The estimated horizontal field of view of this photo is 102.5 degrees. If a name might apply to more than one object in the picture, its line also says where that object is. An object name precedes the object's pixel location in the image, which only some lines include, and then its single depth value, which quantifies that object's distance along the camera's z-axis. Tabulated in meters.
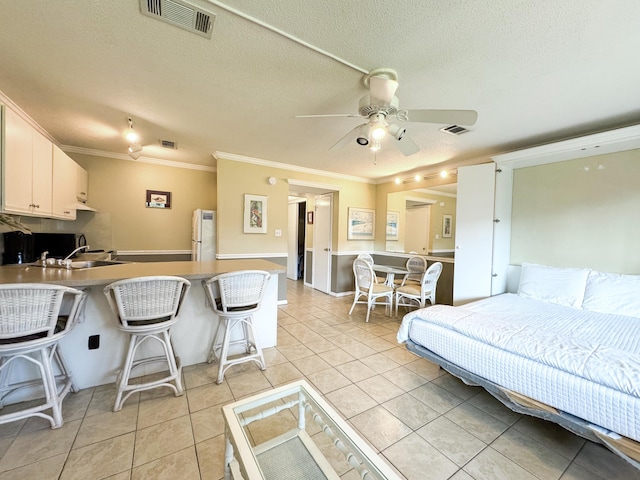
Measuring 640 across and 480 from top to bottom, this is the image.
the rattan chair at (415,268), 4.47
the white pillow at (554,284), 2.67
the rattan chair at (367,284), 3.73
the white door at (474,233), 3.21
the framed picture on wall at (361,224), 5.29
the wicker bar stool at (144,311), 1.76
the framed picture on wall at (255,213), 4.15
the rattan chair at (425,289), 3.67
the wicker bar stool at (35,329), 1.46
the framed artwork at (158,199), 4.30
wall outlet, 2.07
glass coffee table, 0.99
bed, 1.29
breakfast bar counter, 1.89
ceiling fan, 1.63
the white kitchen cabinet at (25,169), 1.95
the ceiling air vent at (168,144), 3.41
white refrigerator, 4.03
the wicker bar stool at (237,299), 2.11
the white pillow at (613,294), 2.37
